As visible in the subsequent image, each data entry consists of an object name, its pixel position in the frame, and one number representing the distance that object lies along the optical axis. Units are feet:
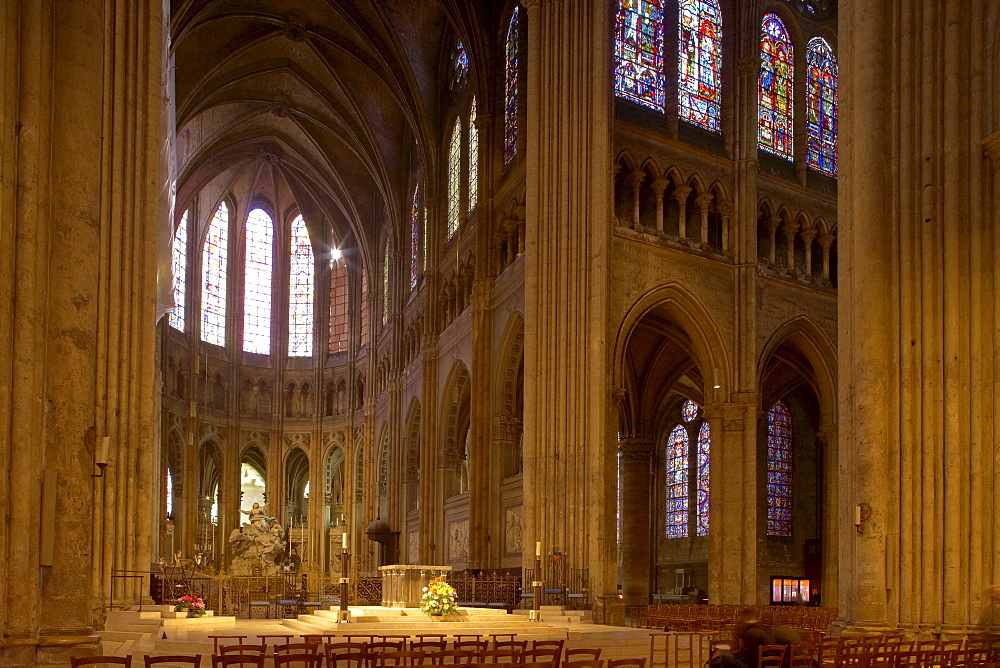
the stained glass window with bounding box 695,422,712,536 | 130.62
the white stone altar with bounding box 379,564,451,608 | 75.25
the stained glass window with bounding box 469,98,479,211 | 122.62
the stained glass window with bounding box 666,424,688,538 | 133.80
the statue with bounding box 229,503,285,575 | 116.26
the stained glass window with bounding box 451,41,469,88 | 129.29
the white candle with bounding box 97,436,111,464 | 44.03
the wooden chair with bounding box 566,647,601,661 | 32.45
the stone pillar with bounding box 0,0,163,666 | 36.60
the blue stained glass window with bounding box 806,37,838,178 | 112.47
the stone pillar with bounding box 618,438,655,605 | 124.98
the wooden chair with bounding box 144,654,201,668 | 30.81
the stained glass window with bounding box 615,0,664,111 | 101.96
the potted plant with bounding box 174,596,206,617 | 70.18
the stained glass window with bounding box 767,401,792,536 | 127.44
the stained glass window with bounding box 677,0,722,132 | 104.94
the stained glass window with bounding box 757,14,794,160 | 109.70
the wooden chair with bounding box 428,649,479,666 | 31.64
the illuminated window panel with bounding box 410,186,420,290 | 145.75
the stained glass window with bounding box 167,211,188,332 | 157.99
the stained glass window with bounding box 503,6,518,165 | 114.42
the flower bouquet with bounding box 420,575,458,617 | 67.26
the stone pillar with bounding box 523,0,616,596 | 88.74
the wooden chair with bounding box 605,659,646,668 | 29.94
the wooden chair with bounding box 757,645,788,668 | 28.43
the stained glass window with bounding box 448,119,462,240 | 129.70
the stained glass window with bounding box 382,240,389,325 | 160.36
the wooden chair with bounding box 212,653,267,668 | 31.76
